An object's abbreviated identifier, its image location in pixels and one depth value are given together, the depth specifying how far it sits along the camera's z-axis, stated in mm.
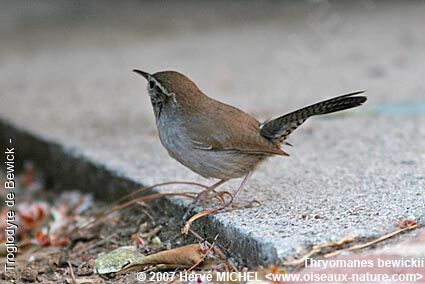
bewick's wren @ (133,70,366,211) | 7458
